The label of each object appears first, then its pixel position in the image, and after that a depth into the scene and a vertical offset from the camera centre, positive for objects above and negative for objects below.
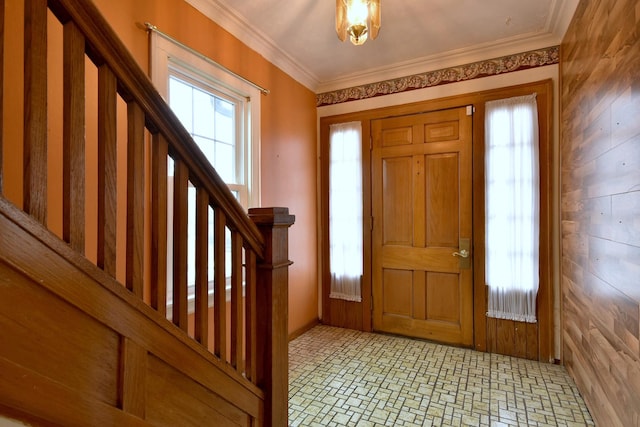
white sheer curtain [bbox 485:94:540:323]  2.66 +0.05
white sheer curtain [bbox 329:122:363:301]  3.40 +0.03
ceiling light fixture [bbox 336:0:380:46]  1.73 +1.09
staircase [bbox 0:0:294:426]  0.66 -0.18
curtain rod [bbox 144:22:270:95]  1.86 +1.08
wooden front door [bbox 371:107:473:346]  2.95 -0.13
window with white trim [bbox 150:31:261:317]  1.98 +0.77
